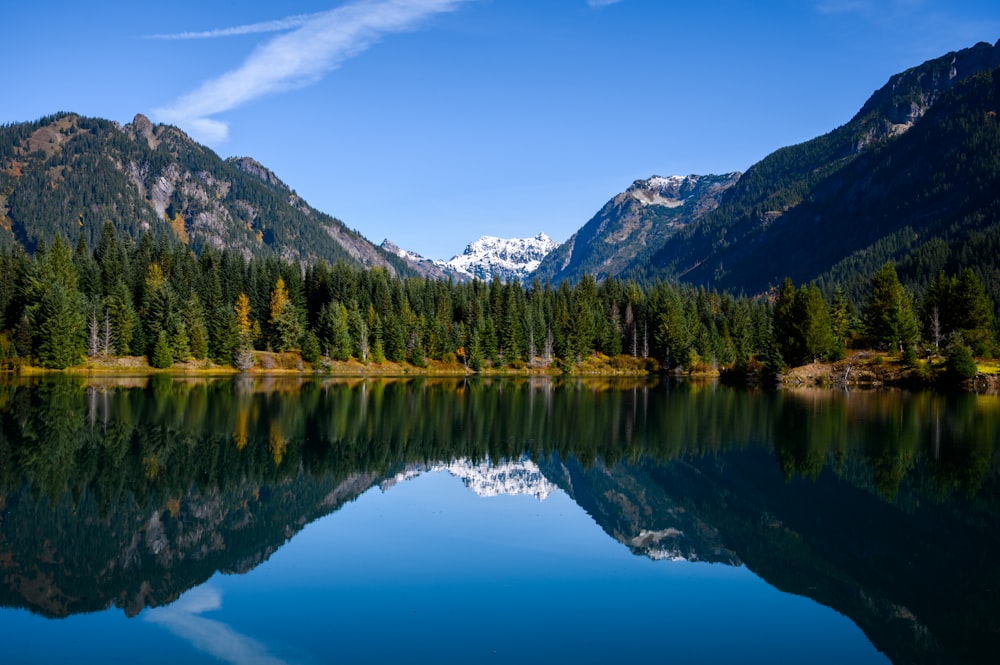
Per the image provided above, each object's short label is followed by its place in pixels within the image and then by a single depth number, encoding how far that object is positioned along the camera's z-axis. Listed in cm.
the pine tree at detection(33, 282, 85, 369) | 10156
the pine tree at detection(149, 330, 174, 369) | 11094
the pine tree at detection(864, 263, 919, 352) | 9650
